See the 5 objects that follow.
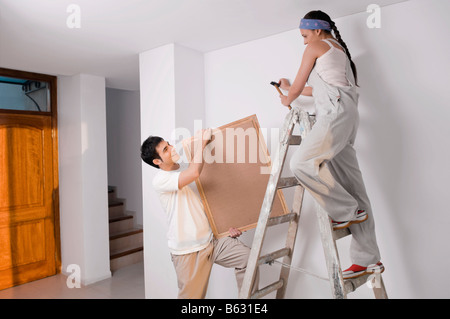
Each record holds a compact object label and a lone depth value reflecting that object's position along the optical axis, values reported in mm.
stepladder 1710
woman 1688
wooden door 3840
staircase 4566
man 2139
